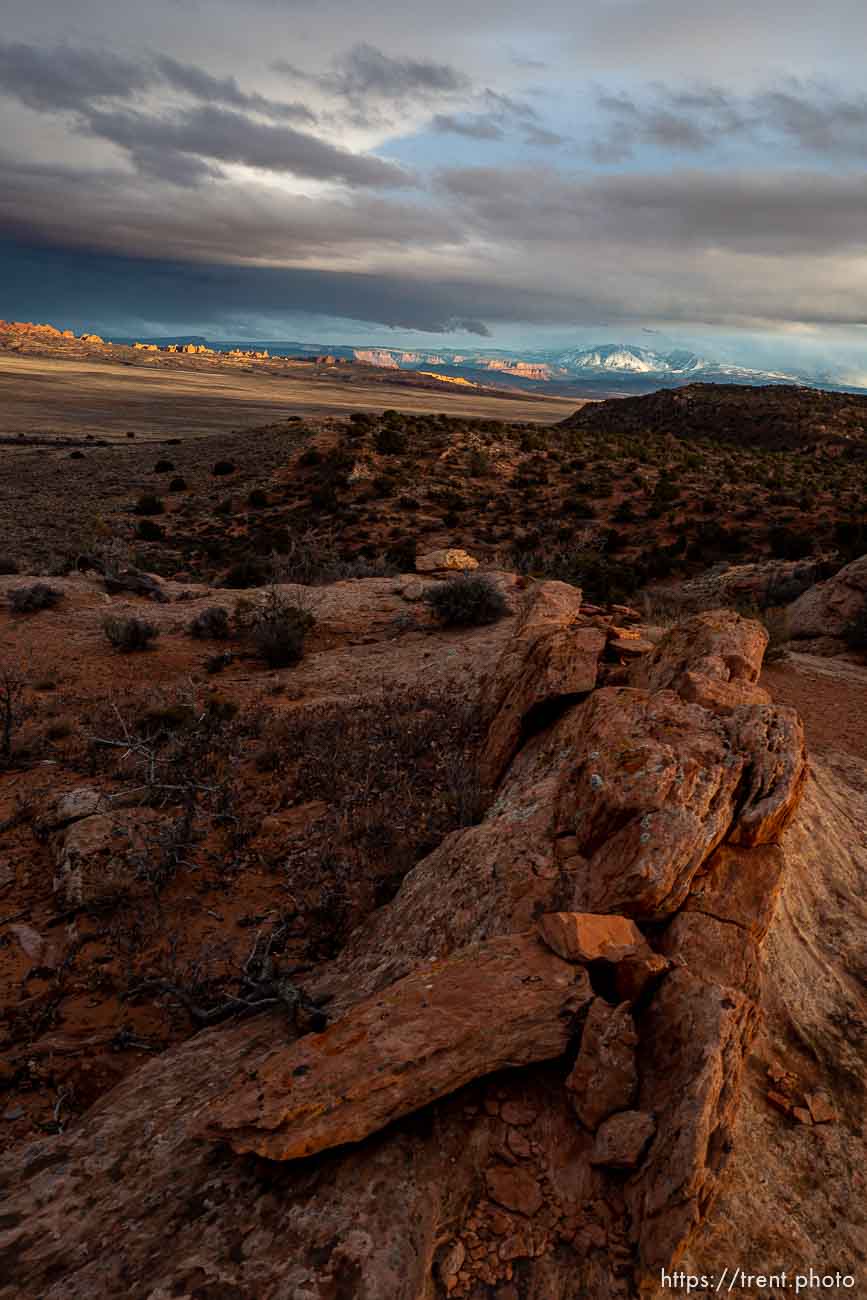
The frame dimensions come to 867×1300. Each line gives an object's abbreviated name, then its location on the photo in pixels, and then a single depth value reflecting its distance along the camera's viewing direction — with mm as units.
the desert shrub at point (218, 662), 12461
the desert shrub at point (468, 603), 13969
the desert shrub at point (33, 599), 14742
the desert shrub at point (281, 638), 12570
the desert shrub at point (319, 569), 19562
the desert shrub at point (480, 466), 36094
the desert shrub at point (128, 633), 12930
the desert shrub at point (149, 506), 33469
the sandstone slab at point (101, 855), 6215
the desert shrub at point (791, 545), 24578
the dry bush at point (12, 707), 8742
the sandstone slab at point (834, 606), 14750
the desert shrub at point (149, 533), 29875
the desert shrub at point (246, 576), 20750
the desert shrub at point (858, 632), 13586
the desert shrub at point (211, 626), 13953
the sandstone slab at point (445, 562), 19141
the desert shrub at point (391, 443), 38750
